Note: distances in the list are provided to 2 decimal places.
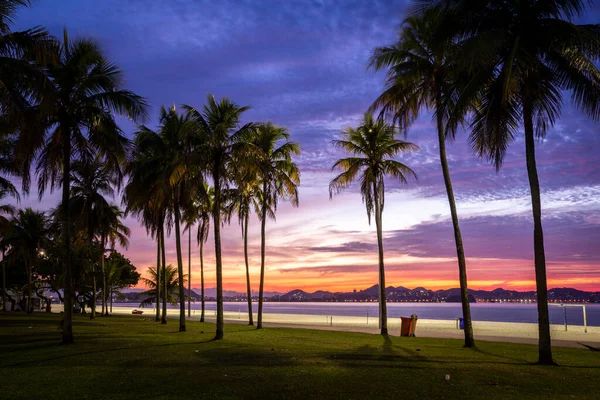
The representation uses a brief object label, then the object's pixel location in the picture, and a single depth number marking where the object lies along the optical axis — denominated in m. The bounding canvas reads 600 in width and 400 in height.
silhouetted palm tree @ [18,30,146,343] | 17.64
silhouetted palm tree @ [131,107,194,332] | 25.45
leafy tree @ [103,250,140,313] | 62.72
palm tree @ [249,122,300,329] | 29.11
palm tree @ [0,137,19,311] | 26.96
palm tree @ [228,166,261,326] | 30.70
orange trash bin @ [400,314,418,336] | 23.95
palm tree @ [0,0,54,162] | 13.69
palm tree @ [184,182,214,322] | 35.69
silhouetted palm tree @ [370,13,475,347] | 18.12
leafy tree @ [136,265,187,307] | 62.12
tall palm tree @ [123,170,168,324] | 26.12
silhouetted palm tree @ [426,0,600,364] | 13.13
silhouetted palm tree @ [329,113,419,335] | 25.47
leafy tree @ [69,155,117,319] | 36.17
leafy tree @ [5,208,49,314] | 46.09
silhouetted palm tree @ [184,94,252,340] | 21.38
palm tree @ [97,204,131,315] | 38.03
